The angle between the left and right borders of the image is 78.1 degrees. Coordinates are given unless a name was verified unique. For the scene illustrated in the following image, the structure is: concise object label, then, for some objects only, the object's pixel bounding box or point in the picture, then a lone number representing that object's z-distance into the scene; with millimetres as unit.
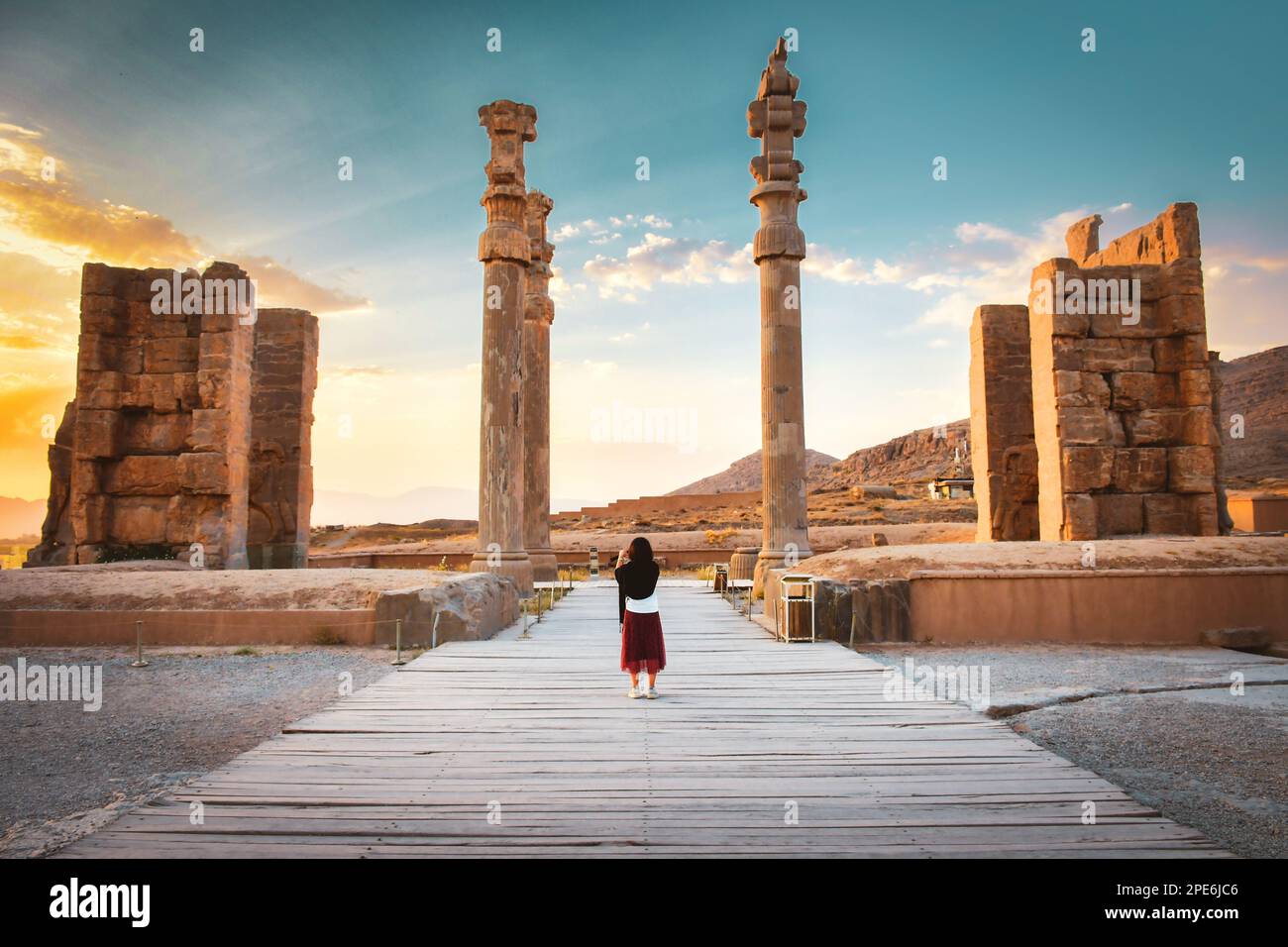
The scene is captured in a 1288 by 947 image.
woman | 6391
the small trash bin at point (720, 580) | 15344
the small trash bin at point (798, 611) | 9188
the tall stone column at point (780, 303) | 13281
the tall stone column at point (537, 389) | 17344
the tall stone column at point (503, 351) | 13406
